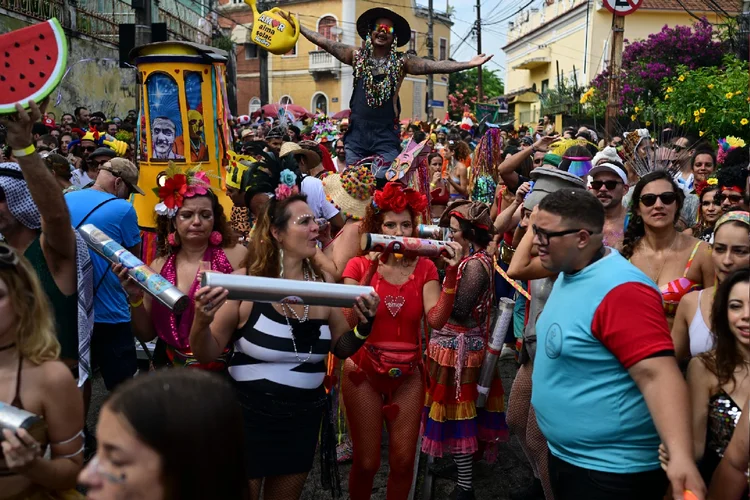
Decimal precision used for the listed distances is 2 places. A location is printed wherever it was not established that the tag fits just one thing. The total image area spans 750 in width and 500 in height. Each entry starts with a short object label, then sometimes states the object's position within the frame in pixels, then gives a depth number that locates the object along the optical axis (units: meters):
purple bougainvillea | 21.28
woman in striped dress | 3.44
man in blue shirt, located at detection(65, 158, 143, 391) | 4.60
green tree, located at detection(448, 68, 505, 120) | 55.40
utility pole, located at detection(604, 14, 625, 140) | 10.10
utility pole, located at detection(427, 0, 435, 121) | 32.84
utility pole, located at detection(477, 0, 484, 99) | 41.62
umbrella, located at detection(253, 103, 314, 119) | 23.12
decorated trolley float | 7.23
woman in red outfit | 4.08
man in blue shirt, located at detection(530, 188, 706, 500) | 2.59
